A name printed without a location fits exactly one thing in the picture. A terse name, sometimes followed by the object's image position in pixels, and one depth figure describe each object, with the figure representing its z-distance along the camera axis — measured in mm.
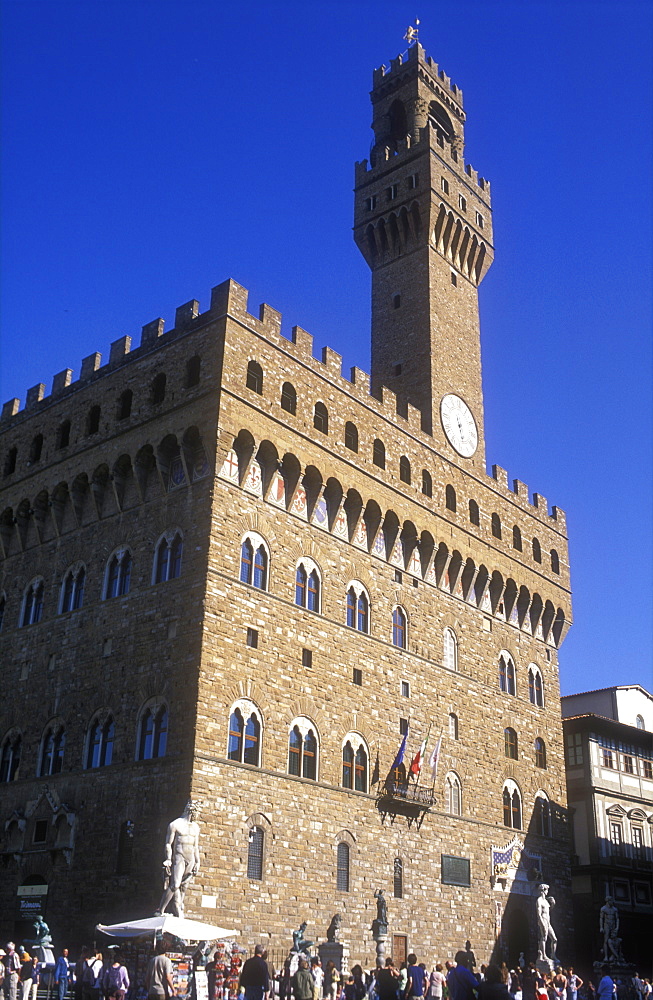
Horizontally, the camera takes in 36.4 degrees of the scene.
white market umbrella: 20297
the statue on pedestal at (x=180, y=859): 22281
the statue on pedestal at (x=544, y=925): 33031
